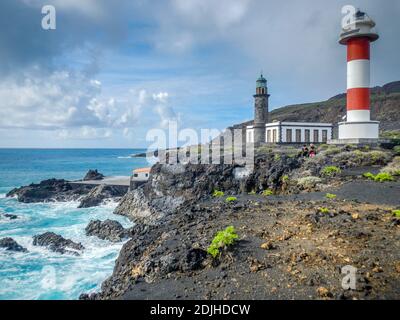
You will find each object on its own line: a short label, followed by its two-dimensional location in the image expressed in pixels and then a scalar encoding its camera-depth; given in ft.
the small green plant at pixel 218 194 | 61.64
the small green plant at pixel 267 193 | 60.26
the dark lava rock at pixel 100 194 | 132.16
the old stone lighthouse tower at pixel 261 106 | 154.10
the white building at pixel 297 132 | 147.13
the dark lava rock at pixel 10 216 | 110.97
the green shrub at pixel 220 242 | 31.37
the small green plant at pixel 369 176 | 59.75
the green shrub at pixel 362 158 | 75.15
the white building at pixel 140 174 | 146.20
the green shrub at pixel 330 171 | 66.07
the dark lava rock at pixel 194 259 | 30.12
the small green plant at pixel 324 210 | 39.41
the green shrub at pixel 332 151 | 85.56
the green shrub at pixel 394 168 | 61.81
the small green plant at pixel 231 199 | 54.65
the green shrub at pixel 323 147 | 102.73
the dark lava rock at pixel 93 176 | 192.28
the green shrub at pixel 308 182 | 61.17
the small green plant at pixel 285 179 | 68.72
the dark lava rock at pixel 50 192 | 147.95
